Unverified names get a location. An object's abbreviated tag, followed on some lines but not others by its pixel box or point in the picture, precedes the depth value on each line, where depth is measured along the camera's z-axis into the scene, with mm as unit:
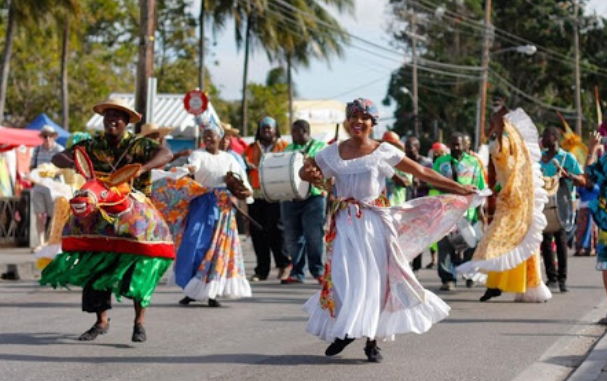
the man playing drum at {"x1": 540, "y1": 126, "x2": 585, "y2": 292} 13547
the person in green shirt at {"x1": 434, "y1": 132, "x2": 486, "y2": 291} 14000
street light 42775
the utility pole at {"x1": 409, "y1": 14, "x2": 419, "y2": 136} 50344
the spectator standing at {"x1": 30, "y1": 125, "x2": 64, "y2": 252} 18672
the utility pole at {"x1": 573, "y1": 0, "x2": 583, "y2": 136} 55312
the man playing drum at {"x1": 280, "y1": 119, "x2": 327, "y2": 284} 14906
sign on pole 20922
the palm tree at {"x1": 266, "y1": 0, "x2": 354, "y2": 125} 42684
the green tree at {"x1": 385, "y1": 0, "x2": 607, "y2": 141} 61438
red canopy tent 23622
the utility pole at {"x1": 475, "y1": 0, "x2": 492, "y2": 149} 40509
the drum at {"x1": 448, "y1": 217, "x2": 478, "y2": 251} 13891
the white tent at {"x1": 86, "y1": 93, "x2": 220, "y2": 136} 31500
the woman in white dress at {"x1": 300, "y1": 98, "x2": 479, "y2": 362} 8156
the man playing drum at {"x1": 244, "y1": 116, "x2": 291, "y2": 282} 15180
